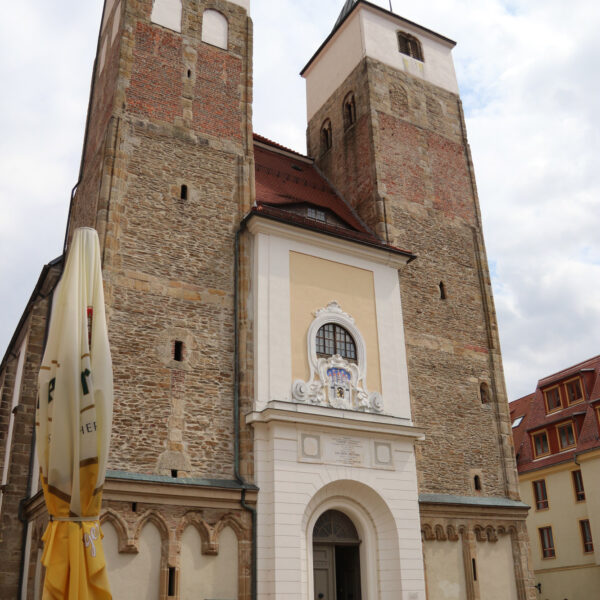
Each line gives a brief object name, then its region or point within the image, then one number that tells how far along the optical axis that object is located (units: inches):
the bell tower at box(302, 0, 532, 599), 701.3
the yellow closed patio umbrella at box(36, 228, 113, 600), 307.1
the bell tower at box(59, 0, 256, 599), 528.7
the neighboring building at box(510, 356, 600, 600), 1043.9
